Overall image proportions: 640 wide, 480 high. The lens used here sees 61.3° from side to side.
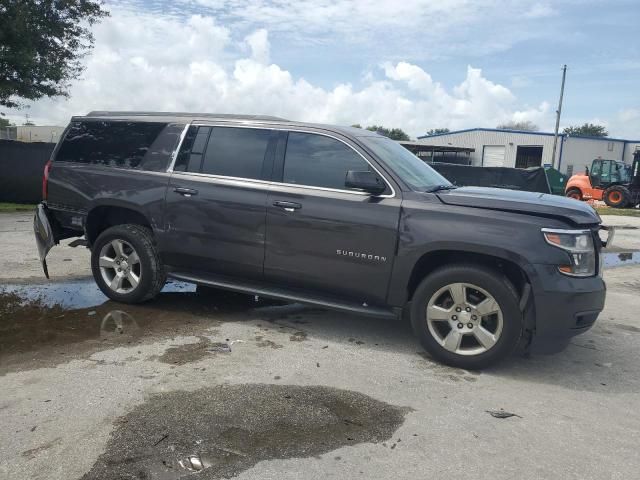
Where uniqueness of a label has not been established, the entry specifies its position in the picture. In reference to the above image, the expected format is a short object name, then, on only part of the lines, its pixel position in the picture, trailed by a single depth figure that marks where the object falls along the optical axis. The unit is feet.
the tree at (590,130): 346.91
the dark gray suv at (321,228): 13.71
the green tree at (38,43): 46.75
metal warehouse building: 174.29
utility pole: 145.13
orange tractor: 90.07
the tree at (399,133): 322.03
